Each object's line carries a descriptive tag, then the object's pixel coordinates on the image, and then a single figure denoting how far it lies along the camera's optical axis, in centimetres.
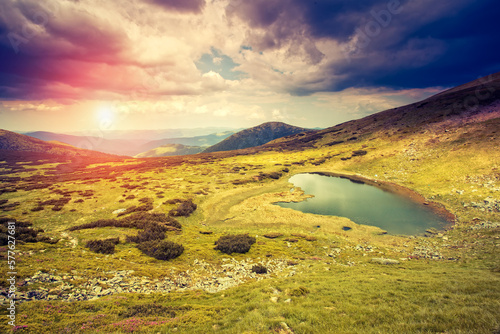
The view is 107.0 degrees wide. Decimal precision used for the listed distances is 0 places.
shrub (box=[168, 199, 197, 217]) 4370
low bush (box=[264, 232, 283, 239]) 3309
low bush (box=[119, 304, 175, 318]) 1256
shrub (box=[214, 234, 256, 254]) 2667
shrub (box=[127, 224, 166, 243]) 2720
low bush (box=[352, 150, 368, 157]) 9662
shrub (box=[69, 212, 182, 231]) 3188
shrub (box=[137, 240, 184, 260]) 2353
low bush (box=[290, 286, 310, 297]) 1480
